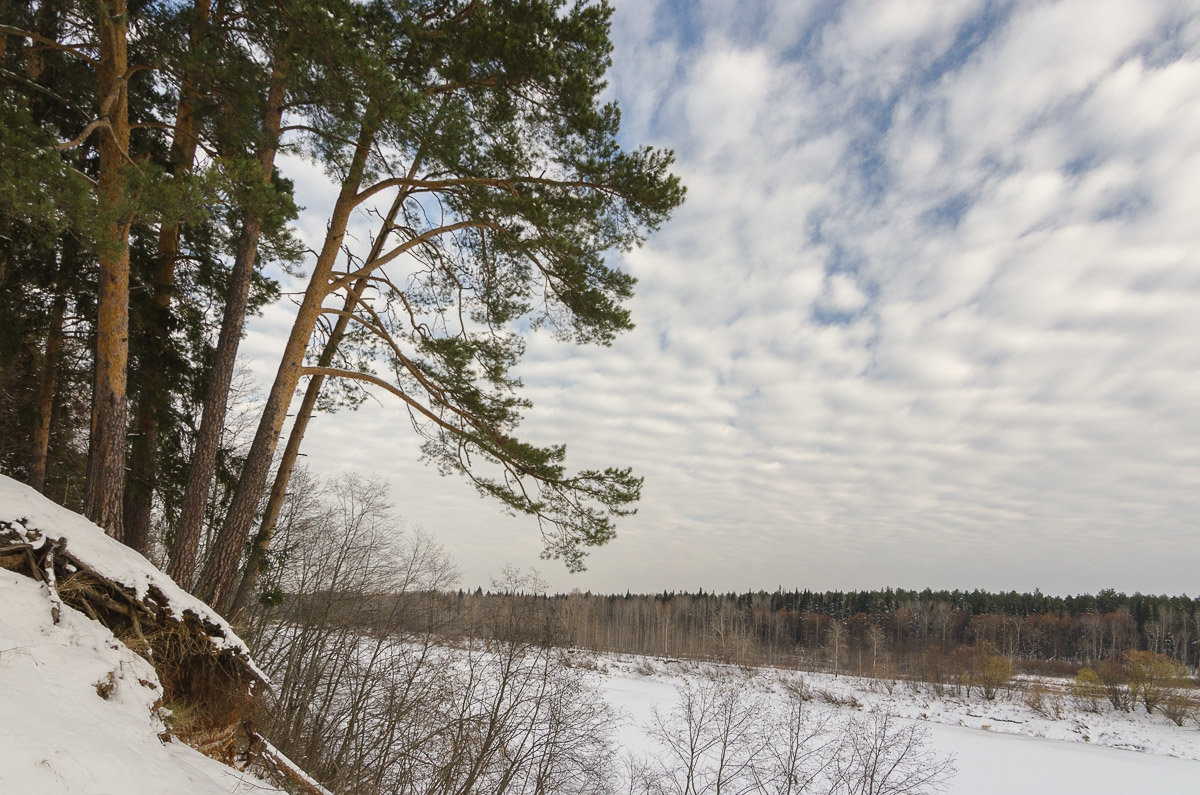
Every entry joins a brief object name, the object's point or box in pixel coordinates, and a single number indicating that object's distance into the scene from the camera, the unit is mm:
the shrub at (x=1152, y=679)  33062
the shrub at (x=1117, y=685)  35156
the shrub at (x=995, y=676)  38375
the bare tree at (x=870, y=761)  12539
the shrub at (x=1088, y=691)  36125
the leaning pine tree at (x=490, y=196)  6656
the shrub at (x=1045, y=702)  33406
